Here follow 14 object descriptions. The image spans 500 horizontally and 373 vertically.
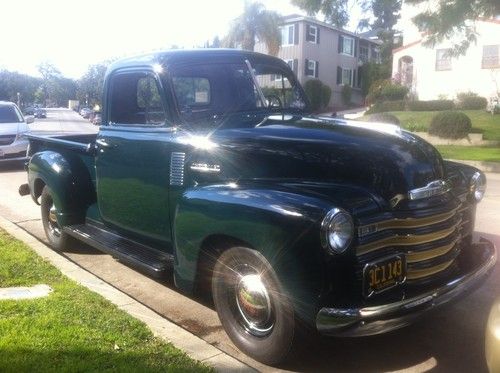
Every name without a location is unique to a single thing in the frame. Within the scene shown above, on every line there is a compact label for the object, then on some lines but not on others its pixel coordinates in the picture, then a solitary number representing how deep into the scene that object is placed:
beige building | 41.00
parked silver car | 14.02
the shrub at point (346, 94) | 44.06
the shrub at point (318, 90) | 39.06
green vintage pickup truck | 3.12
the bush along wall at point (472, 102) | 29.52
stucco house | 30.70
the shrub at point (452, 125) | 21.45
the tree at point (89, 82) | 78.44
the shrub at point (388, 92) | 34.81
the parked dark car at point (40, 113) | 66.04
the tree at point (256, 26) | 34.31
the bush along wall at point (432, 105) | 29.94
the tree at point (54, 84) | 119.25
